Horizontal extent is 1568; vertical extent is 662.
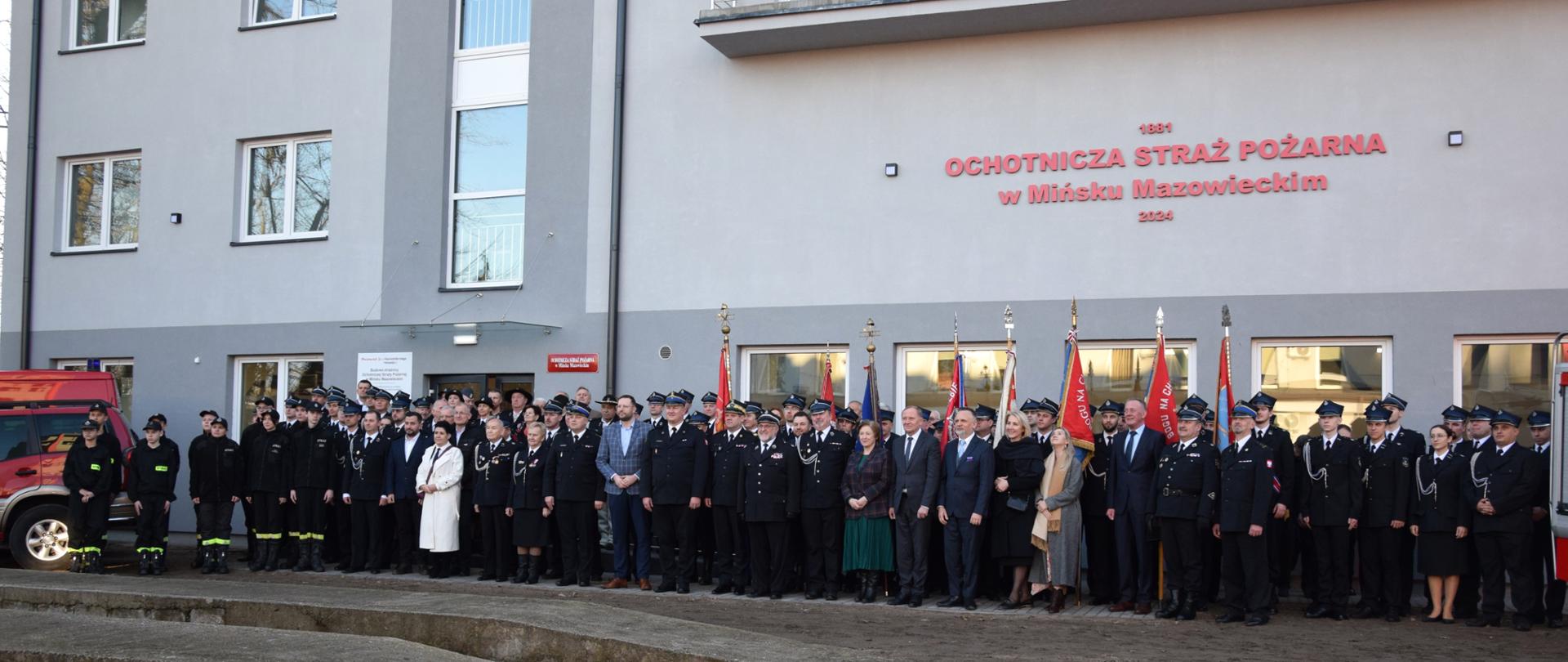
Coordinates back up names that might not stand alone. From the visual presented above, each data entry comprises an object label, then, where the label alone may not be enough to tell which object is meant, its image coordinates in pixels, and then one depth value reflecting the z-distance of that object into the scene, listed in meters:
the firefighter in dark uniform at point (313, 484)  14.66
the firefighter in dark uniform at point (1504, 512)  10.55
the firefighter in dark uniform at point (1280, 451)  11.09
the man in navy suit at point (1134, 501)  11.44
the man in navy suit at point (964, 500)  11.74
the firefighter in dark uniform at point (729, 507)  12.79
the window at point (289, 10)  18.45
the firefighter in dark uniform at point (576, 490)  13.38
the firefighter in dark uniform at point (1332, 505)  11.16
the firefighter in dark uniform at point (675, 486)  12.90
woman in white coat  13.87
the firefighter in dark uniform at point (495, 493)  13.73
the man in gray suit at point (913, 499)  11.93
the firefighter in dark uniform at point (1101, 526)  11.87
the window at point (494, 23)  17.28
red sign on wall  16.27
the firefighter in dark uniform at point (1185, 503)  11.01
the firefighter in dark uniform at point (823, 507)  12.37
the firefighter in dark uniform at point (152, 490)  14.38
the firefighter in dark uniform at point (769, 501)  12.41
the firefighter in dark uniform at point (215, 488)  14.56
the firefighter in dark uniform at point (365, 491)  14.41
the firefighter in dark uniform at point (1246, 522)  10.79
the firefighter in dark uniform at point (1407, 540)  11.20
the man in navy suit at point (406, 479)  14.28
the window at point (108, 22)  19.50
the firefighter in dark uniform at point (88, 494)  14.20
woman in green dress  12.21
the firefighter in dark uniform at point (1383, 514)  11.08
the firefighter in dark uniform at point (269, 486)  14.74
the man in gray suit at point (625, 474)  13.32
